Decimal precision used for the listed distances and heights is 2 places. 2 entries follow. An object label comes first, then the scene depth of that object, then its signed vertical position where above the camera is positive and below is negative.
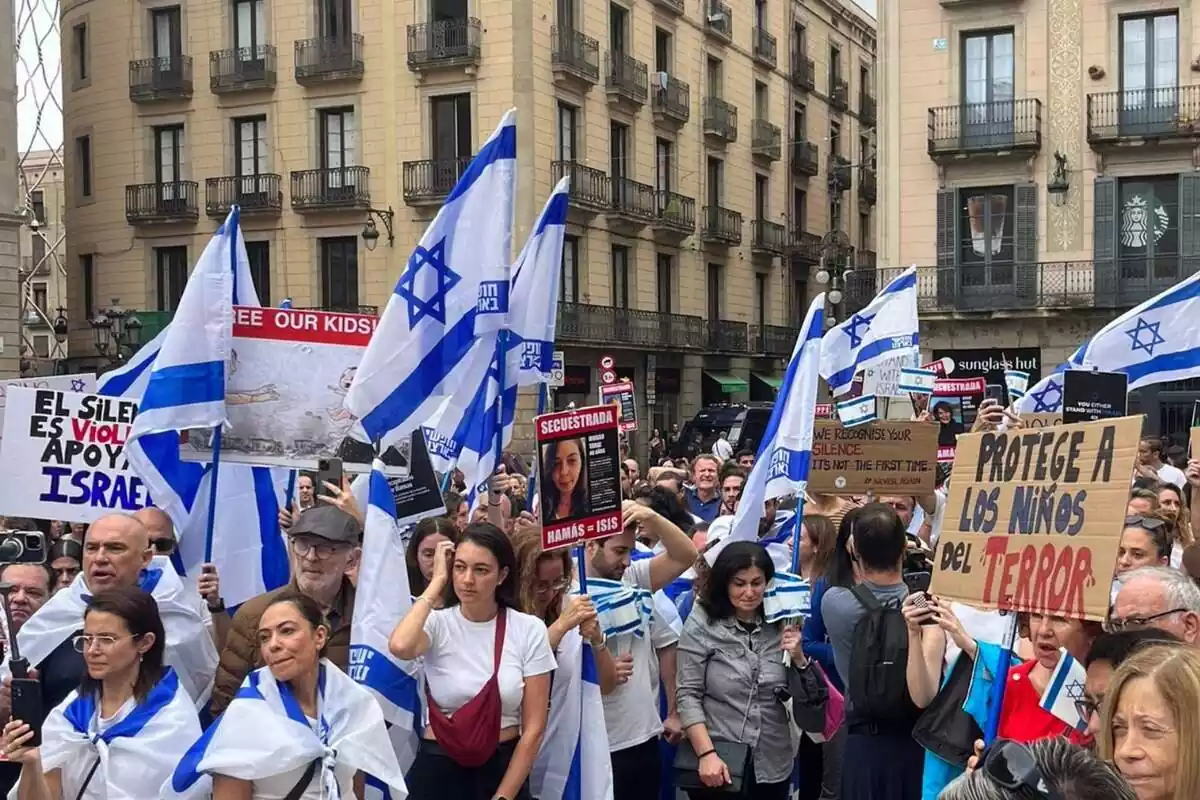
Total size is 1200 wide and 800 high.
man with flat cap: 5.02 -0.72
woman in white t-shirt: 4.58 -1.07
